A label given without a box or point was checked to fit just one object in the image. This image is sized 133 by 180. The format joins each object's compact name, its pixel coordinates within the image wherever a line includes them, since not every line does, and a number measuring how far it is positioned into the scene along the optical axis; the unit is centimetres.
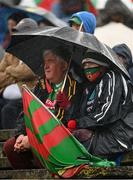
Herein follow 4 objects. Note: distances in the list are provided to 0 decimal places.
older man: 1595
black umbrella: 1532
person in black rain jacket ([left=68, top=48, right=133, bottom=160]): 1516
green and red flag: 1487
